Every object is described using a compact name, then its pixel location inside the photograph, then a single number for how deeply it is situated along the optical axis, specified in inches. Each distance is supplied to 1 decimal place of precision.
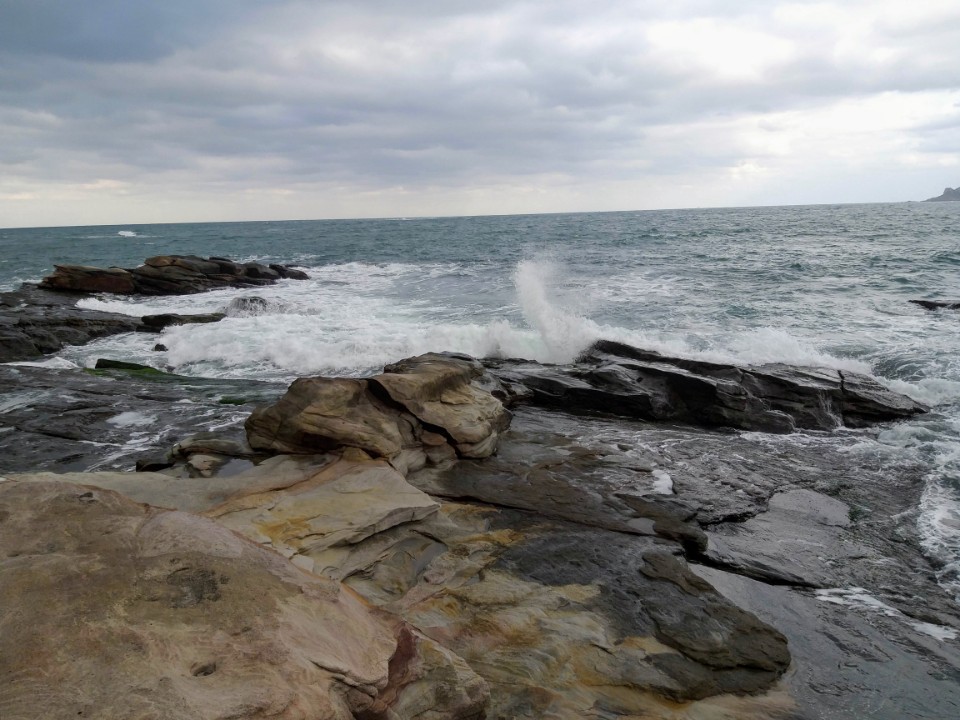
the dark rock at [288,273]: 1154.8
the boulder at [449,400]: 274.2
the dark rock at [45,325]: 538.9
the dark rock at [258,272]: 1083.9
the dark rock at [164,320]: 656.4
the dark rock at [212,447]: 251.8
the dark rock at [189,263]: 989.8
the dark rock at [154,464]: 249.3
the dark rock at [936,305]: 670.5
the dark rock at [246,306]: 728.3
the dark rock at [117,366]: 475.8
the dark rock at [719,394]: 359.9
